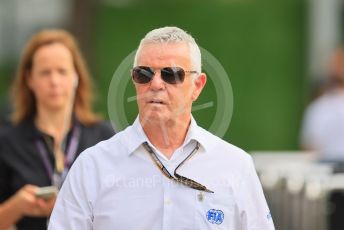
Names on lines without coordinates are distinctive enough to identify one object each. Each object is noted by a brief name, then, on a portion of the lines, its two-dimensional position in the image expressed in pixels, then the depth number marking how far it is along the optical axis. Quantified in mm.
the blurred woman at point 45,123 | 12039
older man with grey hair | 8703
